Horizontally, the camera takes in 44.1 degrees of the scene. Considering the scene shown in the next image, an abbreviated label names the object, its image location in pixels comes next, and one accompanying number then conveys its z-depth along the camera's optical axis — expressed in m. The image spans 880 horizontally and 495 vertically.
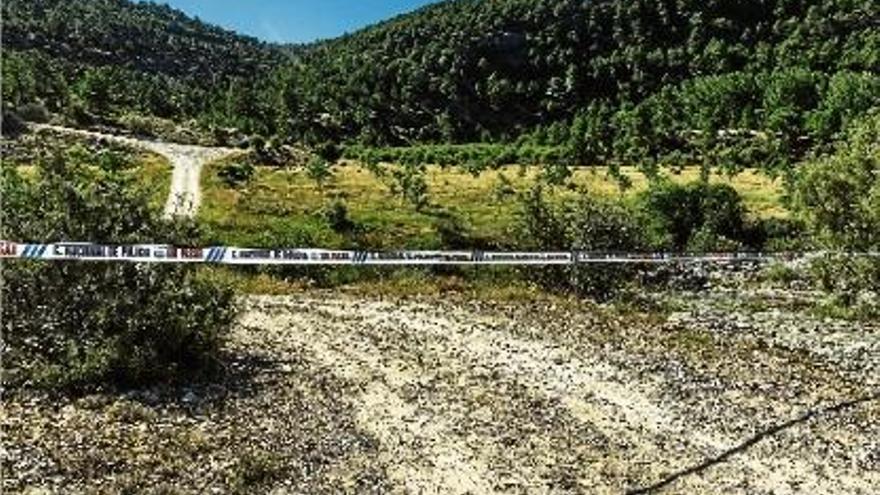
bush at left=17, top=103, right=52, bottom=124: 154.00
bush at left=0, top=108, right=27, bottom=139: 136.79
